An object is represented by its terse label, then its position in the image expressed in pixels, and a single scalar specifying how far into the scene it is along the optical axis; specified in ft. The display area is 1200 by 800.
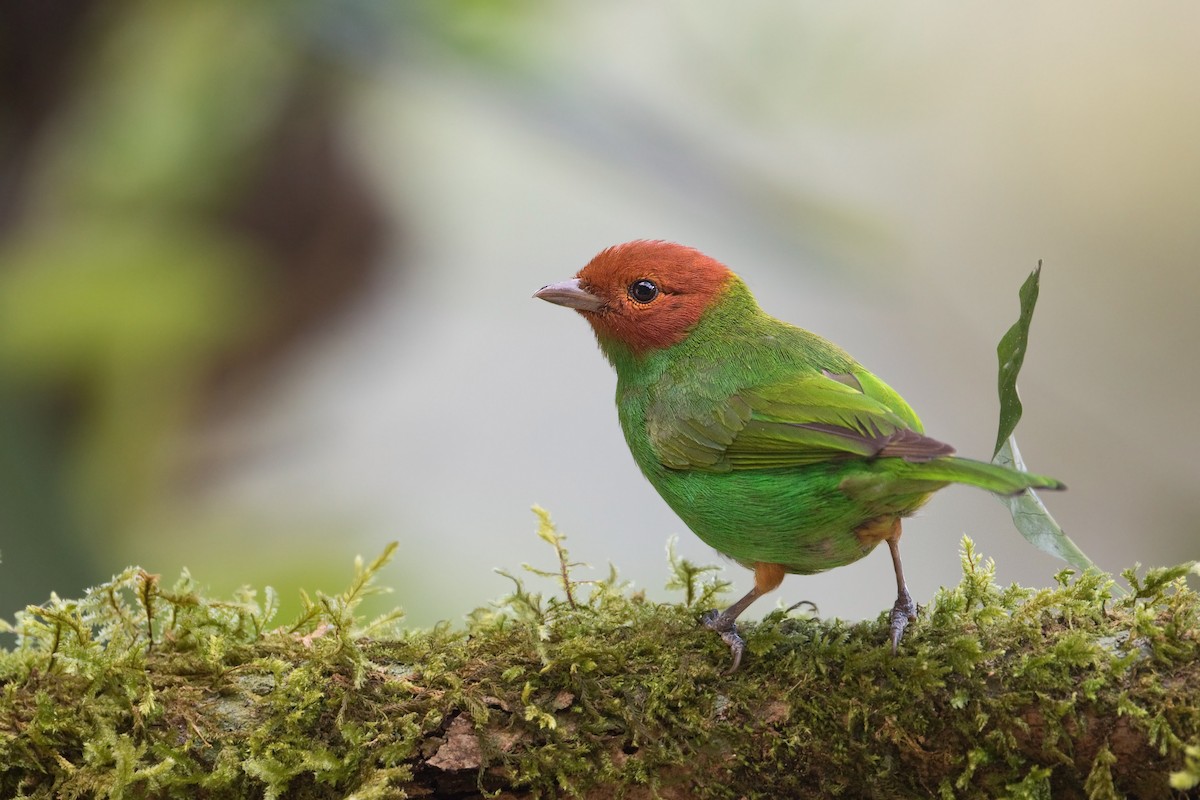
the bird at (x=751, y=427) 16.14
